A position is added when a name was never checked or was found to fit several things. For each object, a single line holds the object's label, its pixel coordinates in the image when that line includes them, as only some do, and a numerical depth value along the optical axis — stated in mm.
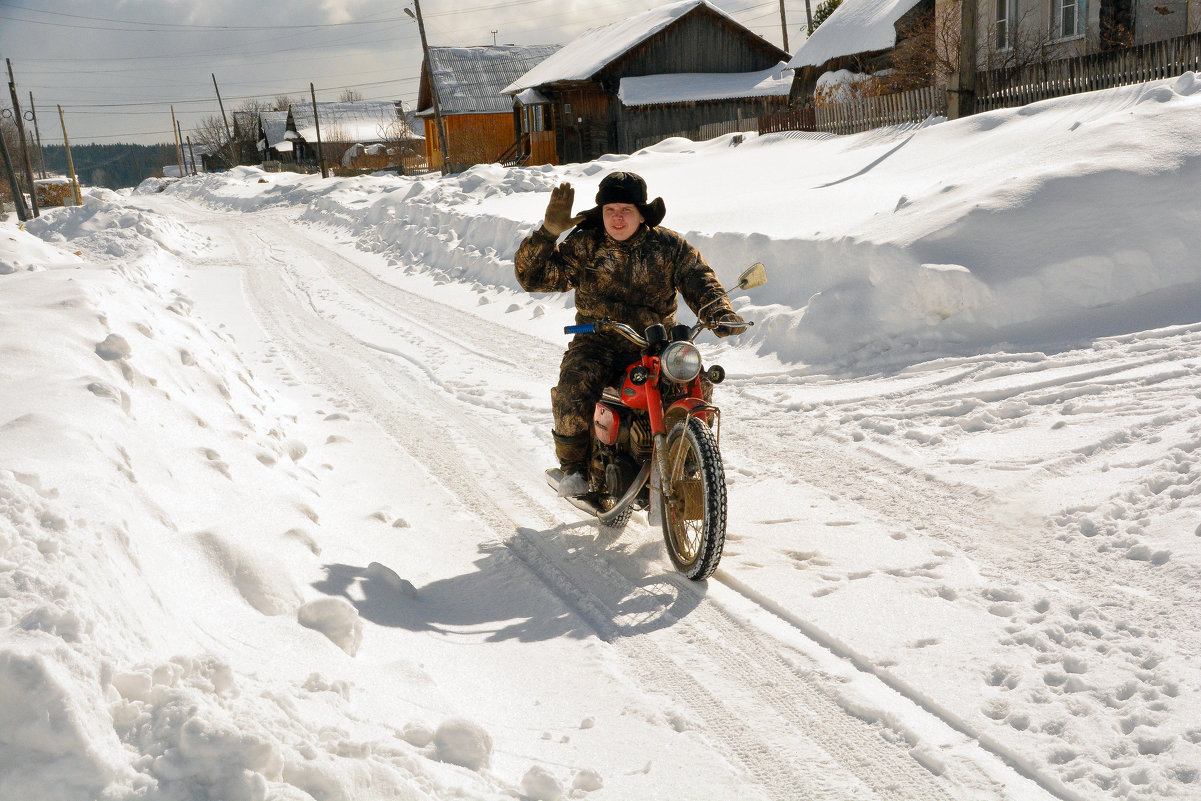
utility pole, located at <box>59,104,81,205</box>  45544
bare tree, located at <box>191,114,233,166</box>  84062
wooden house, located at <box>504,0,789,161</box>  36500
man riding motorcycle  4699
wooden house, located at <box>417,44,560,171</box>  46969
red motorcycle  4043
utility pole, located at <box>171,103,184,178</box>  88500
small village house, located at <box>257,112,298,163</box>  76875
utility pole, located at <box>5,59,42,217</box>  41125
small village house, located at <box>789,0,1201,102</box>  19062
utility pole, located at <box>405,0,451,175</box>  39375
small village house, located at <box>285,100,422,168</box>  74438
